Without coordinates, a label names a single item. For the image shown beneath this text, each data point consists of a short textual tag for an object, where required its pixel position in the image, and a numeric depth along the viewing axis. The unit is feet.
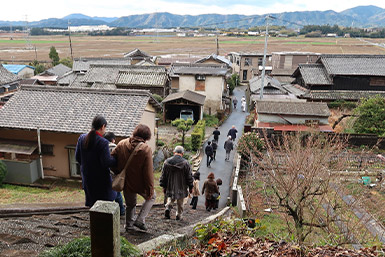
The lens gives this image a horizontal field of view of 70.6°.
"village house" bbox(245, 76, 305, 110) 84.17
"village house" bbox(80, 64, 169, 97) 89.76
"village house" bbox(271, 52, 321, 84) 147.43
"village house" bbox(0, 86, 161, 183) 40.47
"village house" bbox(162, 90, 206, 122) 81.28
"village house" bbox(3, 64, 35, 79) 142.31
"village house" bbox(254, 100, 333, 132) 60.80
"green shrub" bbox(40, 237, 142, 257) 10.18
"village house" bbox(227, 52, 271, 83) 153.69
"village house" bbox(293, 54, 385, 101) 82.74
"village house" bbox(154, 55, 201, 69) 149.59
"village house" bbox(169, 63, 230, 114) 89.51
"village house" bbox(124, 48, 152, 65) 148.92
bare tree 18.61
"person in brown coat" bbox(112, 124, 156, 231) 14.96
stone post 8.61
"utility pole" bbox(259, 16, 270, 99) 71.25
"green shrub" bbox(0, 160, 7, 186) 38.24
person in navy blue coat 14.66
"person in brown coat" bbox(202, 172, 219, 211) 29.35
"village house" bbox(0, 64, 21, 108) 90.84
